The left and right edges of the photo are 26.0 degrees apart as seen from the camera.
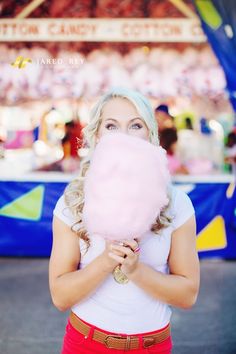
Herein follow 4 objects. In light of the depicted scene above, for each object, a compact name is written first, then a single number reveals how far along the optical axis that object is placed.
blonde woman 1.40
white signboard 5.31
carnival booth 5.02
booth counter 5.01
